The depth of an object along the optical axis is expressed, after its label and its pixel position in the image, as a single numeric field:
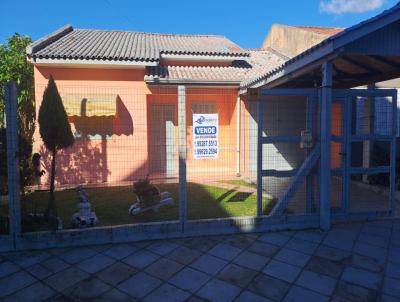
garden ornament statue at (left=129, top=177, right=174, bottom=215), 5.98
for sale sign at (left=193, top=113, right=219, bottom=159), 8.08
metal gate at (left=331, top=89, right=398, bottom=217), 5.52
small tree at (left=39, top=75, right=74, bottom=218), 4.84
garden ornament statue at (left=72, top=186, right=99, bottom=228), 5.00
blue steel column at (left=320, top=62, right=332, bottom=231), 5.13
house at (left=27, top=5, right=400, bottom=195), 7.79
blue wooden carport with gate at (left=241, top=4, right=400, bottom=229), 4.82
